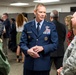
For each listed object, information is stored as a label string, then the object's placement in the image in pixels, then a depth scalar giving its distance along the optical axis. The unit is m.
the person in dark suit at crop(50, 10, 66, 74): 3.58
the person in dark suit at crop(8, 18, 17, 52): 7.51
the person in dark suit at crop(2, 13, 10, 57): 6.88
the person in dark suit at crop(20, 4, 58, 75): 2.43
